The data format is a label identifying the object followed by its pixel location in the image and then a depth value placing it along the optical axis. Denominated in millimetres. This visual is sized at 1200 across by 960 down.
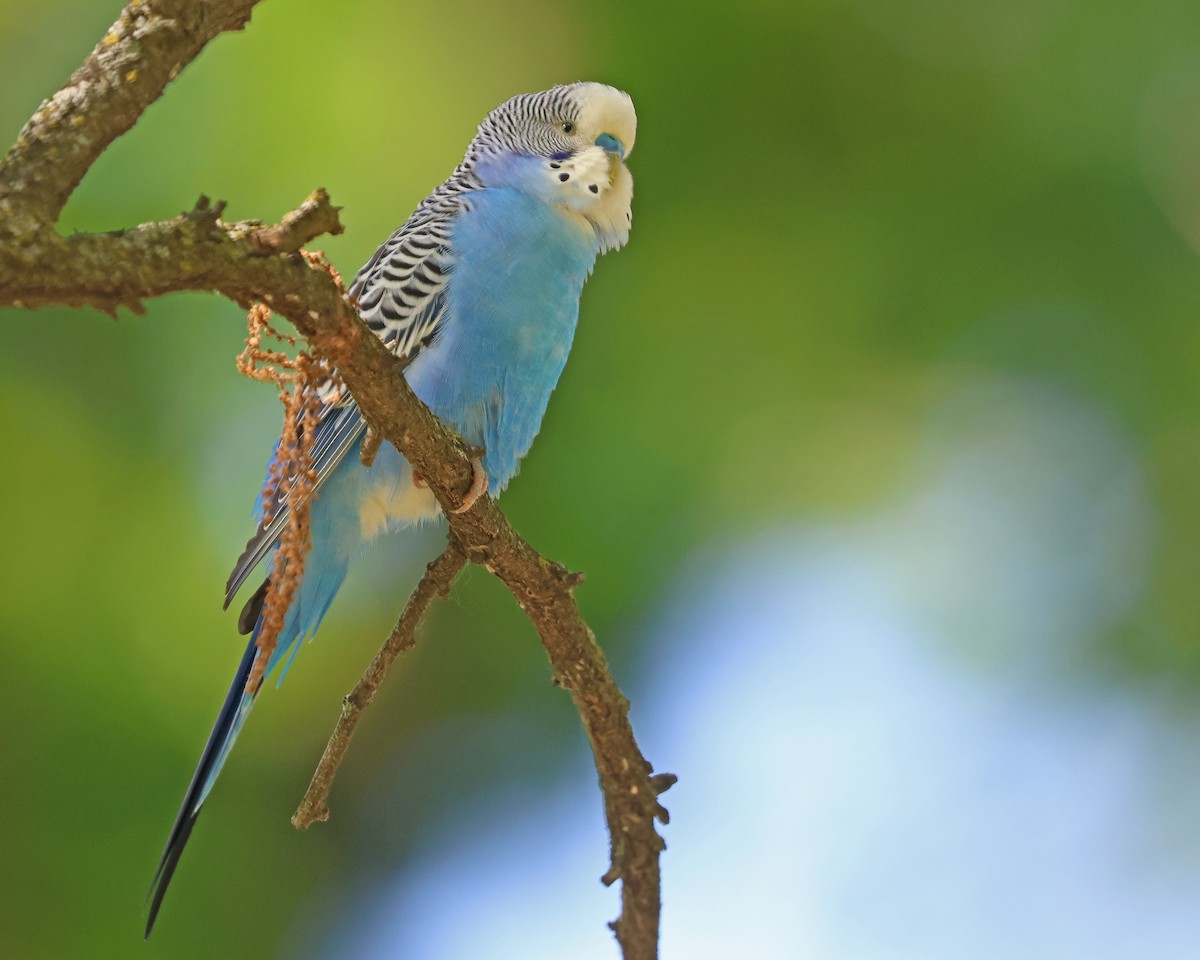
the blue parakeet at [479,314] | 4941
